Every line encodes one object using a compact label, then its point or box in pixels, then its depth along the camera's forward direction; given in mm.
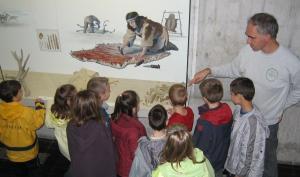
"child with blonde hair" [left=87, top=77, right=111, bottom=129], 2973
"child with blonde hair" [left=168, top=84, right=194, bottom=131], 2879
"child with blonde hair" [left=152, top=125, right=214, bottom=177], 2256
